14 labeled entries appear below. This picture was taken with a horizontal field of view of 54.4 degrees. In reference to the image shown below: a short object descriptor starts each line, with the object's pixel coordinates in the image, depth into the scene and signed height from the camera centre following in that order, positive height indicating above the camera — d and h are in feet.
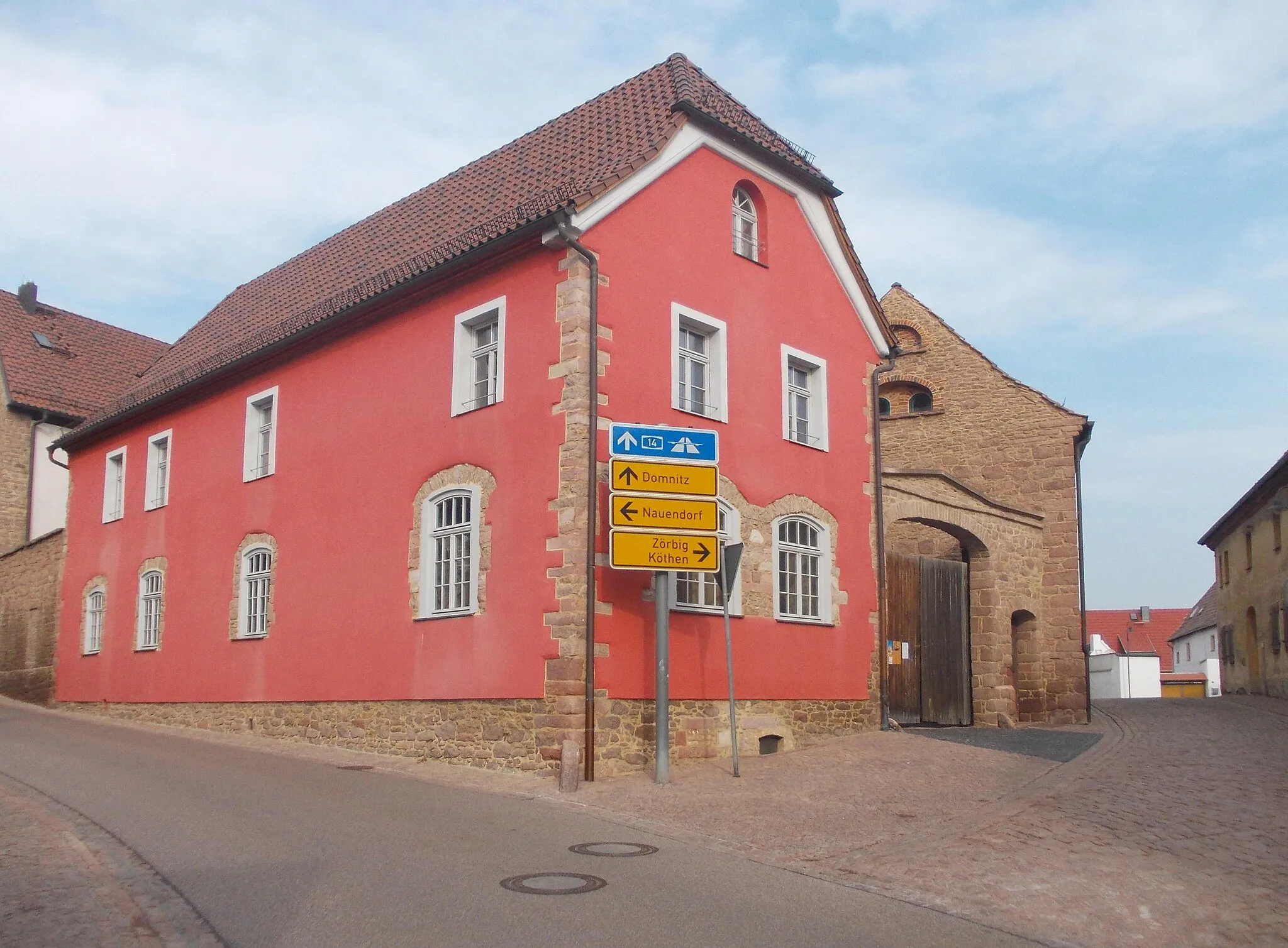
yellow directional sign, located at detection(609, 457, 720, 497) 42.78 +5.87
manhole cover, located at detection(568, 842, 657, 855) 29.30 -4.71
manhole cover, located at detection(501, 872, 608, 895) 24.16 -4.62
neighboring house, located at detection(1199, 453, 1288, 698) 96.84 +5.69
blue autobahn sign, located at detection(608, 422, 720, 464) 42.76 +7.07
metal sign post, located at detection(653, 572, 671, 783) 42.06 -1.11
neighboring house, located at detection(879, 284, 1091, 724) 63.98 +6.67
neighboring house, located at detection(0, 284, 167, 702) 88.07 +17.12
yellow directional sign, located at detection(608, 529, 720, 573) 42.19 +3.32
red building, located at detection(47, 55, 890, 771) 46.21 +8.32
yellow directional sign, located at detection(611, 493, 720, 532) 42.55 +4.65
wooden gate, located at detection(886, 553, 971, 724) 62.03 +0.55
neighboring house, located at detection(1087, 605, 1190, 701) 248.11 +4.36
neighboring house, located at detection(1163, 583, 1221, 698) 173.27 +0.80
